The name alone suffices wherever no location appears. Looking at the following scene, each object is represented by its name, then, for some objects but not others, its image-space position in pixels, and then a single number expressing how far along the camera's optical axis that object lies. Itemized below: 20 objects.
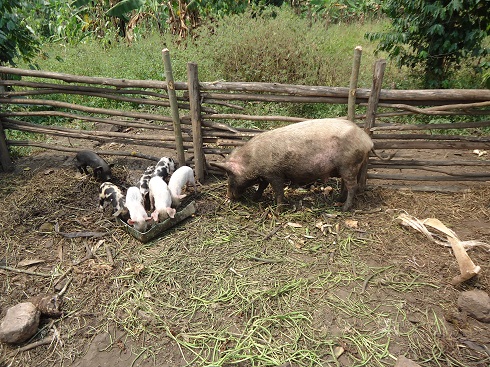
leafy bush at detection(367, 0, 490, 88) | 6.54
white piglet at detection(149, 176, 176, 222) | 4.09
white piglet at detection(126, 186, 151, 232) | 3.97
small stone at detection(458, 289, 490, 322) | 2.96
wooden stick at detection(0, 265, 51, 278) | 3.65
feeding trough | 3.96
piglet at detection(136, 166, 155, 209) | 4.63
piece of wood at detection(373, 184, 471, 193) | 4.73
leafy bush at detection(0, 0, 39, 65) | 5.37
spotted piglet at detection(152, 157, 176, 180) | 4.93
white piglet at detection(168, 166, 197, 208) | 4.52
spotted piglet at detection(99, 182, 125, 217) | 4.38
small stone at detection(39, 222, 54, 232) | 4.30
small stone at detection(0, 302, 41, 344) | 2.90
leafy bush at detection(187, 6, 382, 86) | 7.79
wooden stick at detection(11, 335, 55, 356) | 2.91
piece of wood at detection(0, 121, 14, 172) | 5.65
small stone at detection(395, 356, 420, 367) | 2.55
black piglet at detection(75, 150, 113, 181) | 5.09
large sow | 4.11
